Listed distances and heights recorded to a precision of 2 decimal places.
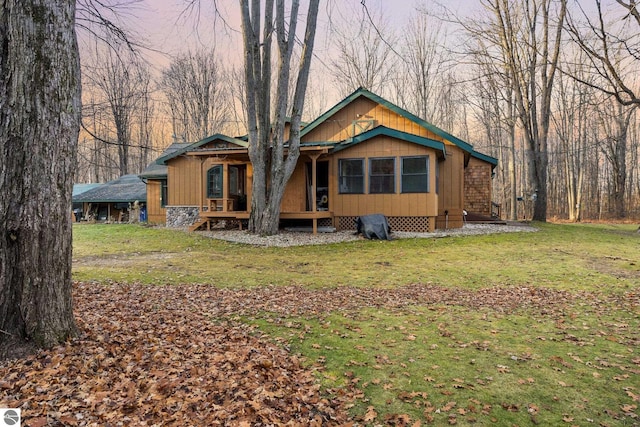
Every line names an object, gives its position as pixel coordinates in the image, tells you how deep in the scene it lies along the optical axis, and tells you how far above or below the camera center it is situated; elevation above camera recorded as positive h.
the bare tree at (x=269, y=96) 12.22 +3.90
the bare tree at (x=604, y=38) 7.98 +4.45
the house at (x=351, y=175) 13.41 +1.47
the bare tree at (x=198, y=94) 32.28 +10.57
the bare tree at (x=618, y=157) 24.03 +3.45
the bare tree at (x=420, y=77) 26.14 +10.24
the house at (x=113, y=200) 23.33 +0.79
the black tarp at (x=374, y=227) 12.07 -0.59
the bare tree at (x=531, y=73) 17.66 +6.90
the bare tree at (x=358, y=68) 26.28 +10.46
